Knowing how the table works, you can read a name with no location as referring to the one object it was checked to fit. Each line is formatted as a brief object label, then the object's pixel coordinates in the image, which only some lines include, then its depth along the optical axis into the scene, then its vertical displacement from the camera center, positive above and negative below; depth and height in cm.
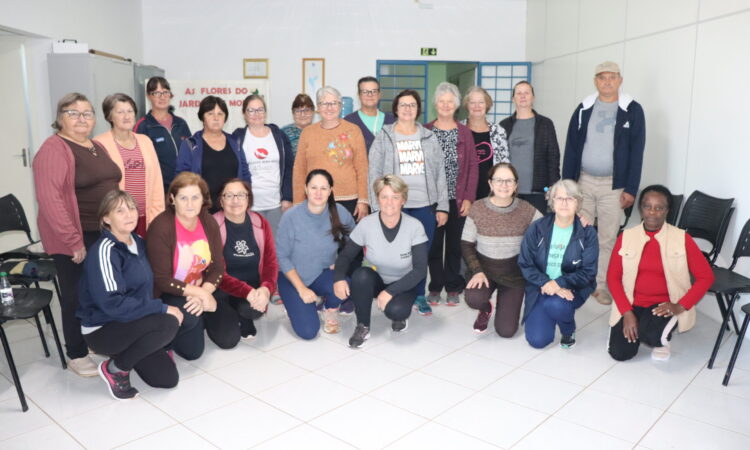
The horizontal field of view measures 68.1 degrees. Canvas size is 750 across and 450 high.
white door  485 +4
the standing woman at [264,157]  371 -13
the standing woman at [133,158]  299 -11
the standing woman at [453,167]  369 -19
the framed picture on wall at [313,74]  712 +82
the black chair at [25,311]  244 -78
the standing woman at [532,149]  386 -7
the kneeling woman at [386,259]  327 -72
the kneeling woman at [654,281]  298 -77
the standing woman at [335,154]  366 -10
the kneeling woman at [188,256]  285 -62
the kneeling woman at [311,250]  330 -68
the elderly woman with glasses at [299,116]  421 +17
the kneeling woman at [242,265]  321 -76
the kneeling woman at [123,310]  247 -79
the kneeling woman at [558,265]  314 -72
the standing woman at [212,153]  346 -10
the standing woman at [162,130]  366 +5
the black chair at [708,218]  347 -51
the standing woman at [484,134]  380 +3
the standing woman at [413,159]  359 -13
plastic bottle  264 -74
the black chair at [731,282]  292 -78
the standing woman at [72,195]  255 -27
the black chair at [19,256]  317 -73
